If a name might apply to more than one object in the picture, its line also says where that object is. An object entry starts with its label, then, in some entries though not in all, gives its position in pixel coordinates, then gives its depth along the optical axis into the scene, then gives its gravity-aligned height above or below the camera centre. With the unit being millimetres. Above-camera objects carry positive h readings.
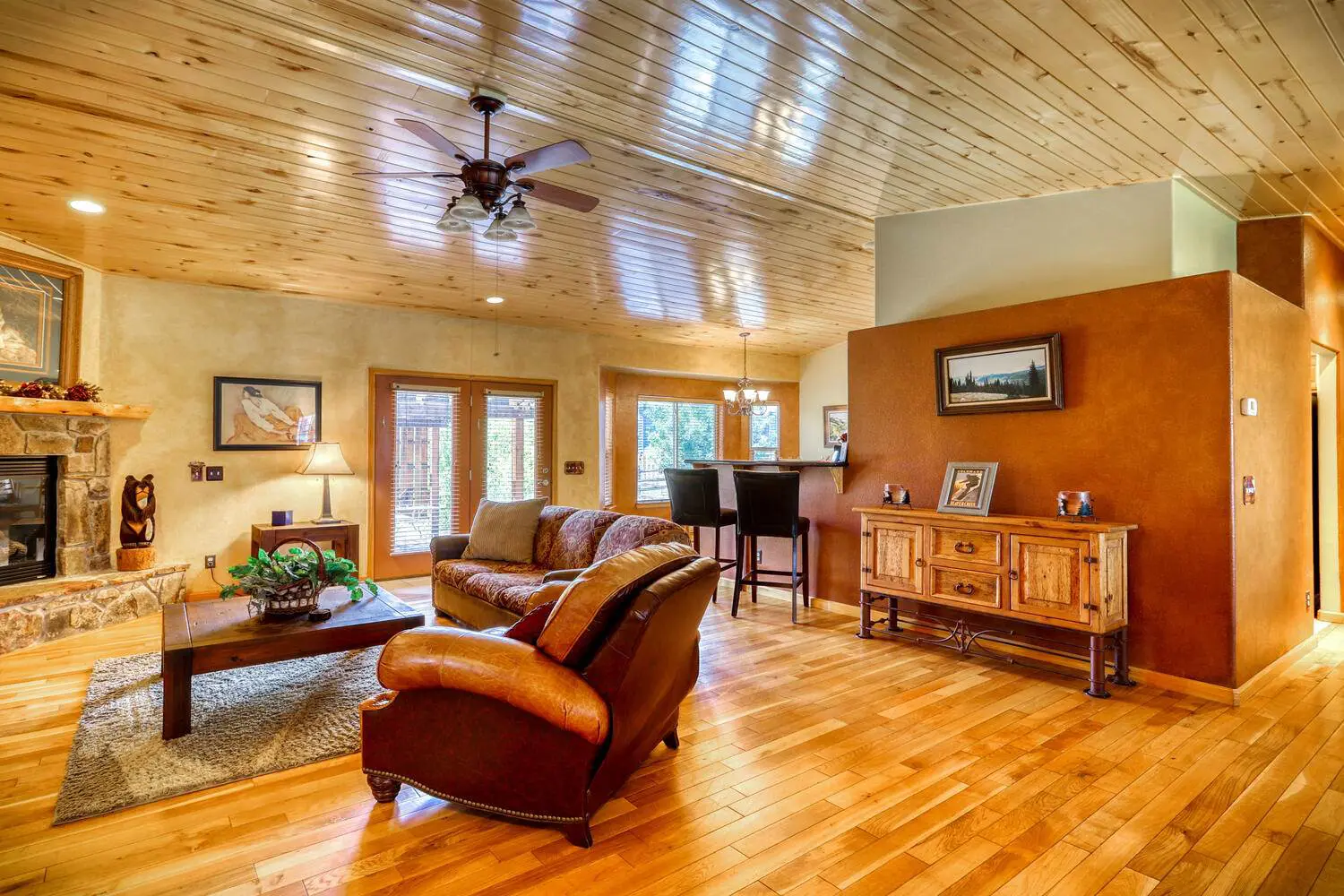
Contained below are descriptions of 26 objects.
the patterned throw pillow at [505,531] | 4688 -527
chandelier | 8109 +676
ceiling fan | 2726 +1153
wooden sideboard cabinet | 3475 -655
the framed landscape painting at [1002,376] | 3949 +470
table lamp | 5695 -70
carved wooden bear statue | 5160 -422
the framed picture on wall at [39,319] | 4555 +930
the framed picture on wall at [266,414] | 5676 +340
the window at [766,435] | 9516 +278
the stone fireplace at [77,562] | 4328 -770
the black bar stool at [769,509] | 4949 -394
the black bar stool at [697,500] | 5340 -353
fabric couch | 3920 -700
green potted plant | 3217 -593
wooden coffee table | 2867 -795
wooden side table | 5430 -644
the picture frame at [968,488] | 4086 -199
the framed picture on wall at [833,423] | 9148 +421
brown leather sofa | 2111 -772
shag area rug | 2510 -1179
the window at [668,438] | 8492 +213
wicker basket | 3242 -686
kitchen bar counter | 5074 -81
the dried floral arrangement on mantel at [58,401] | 4406 +358
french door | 6426 -4
